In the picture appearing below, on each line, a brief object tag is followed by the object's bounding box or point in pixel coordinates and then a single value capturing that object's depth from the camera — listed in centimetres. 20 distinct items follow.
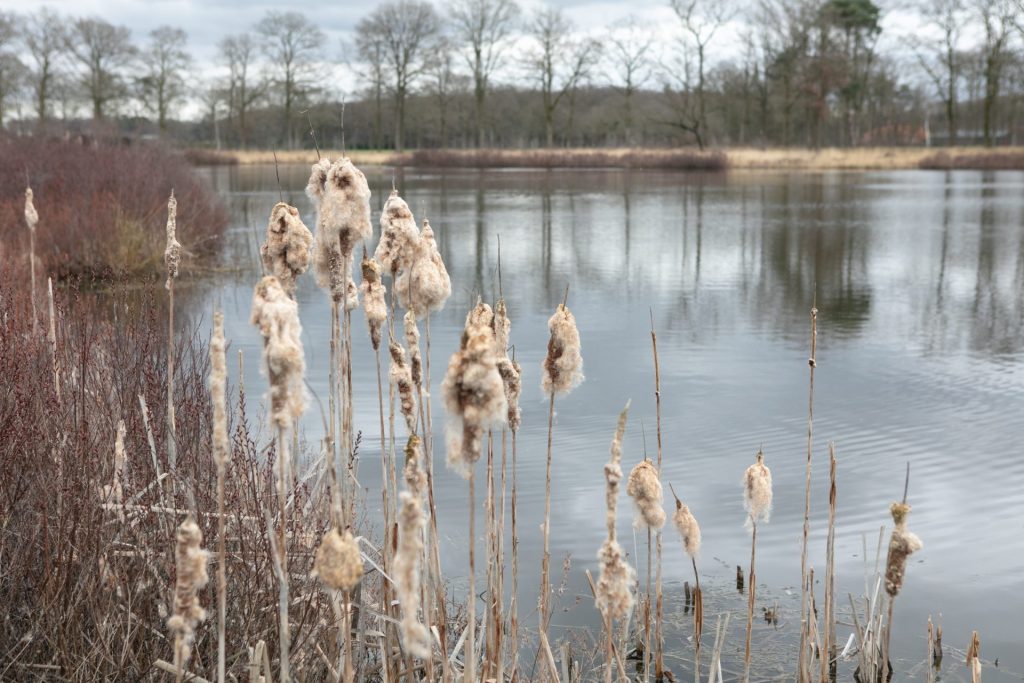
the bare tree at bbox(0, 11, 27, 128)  4287
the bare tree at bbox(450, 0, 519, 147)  5741
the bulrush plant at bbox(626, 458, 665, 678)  244
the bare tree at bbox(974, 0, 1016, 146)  4800
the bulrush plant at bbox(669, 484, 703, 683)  281
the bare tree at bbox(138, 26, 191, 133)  5897
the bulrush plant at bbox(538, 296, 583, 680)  254
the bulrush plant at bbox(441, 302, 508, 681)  177
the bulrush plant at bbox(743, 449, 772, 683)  278
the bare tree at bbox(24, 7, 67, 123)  5088
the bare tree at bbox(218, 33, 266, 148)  6338
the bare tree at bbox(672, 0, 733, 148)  5328
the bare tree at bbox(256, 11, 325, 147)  6275
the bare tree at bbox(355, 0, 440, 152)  5806
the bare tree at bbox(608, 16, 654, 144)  5672
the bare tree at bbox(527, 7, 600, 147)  5672
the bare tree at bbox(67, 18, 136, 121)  5294
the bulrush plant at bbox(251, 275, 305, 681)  167
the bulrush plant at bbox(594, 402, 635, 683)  193
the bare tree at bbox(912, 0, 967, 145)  5062
